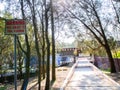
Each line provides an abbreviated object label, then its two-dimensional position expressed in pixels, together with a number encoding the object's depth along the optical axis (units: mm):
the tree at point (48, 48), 6596
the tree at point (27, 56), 5851
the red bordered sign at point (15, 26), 3689
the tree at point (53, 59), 9045
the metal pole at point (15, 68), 3763
